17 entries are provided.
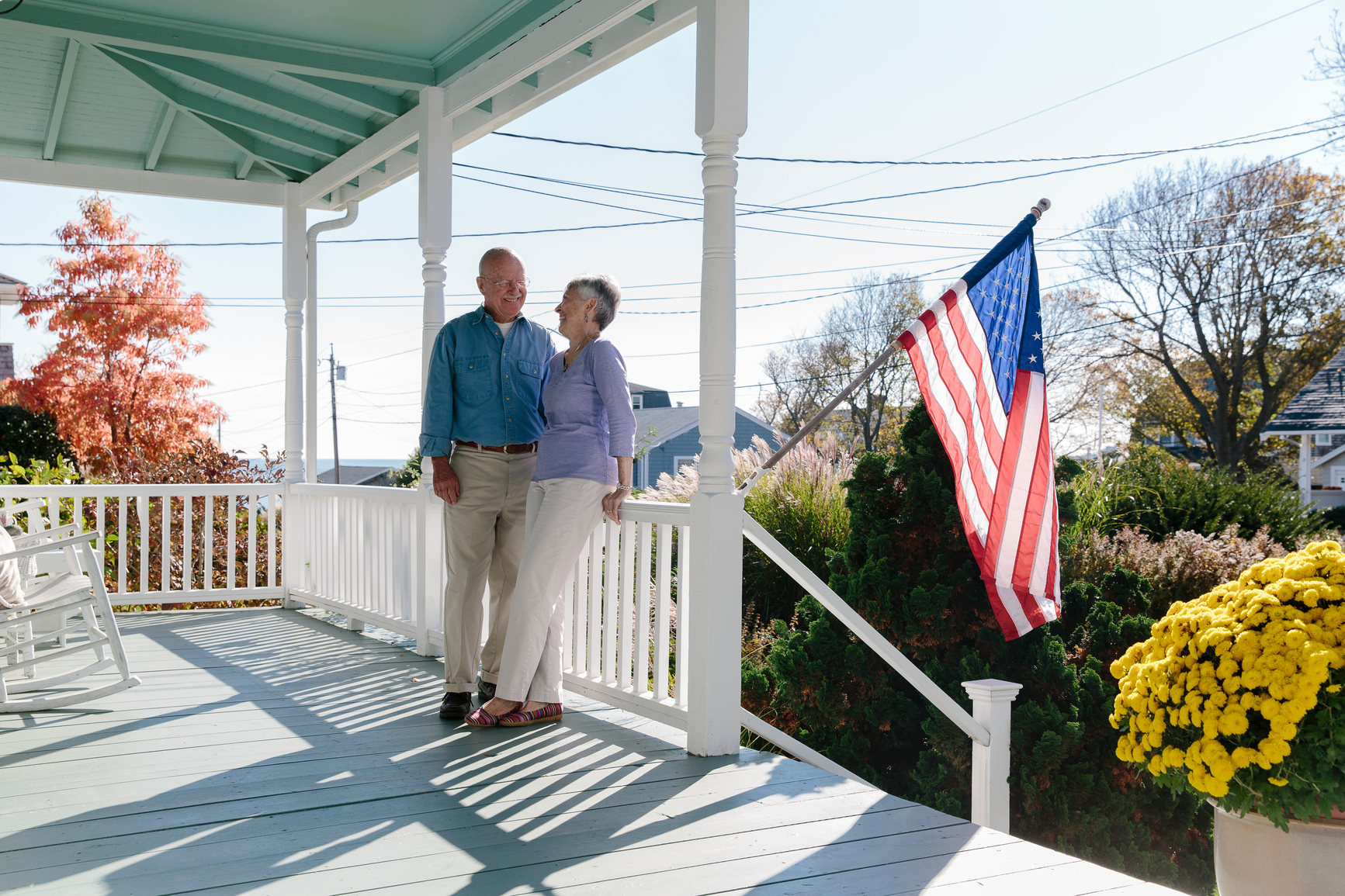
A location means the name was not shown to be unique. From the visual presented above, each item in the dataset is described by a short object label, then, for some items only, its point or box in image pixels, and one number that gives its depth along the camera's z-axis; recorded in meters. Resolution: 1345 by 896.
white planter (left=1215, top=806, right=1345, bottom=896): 2.33
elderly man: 3.80
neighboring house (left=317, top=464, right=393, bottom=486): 48.34
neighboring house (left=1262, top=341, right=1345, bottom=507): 19.91
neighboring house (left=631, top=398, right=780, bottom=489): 34.56
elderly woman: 3.52
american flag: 3.22
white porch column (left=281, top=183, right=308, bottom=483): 6.94
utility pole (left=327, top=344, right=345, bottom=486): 38.78
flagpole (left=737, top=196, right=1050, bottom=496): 3.32
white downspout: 6.93
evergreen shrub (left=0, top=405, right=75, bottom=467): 10.62
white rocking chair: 3.90
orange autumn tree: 15.73
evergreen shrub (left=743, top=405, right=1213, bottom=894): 4.73
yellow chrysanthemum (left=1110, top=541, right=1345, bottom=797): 2.36
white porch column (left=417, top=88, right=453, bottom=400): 5.00
